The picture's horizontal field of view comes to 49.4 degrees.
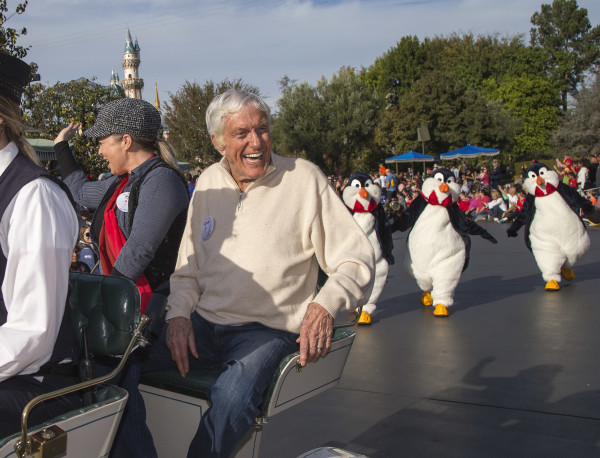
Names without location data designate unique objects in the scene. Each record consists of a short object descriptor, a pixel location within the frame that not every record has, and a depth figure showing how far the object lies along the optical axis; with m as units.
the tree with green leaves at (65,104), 12.91
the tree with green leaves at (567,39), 56.84
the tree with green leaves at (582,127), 39.38
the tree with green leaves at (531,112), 49.19
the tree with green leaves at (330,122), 45.34
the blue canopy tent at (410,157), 30.71
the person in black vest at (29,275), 1.60
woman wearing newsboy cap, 2.75
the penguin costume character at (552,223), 7.77
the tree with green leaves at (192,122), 34.16
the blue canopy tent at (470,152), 33.00
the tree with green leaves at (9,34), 10.03
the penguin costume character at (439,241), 6.80
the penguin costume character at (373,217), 6.72
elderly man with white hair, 2.39
